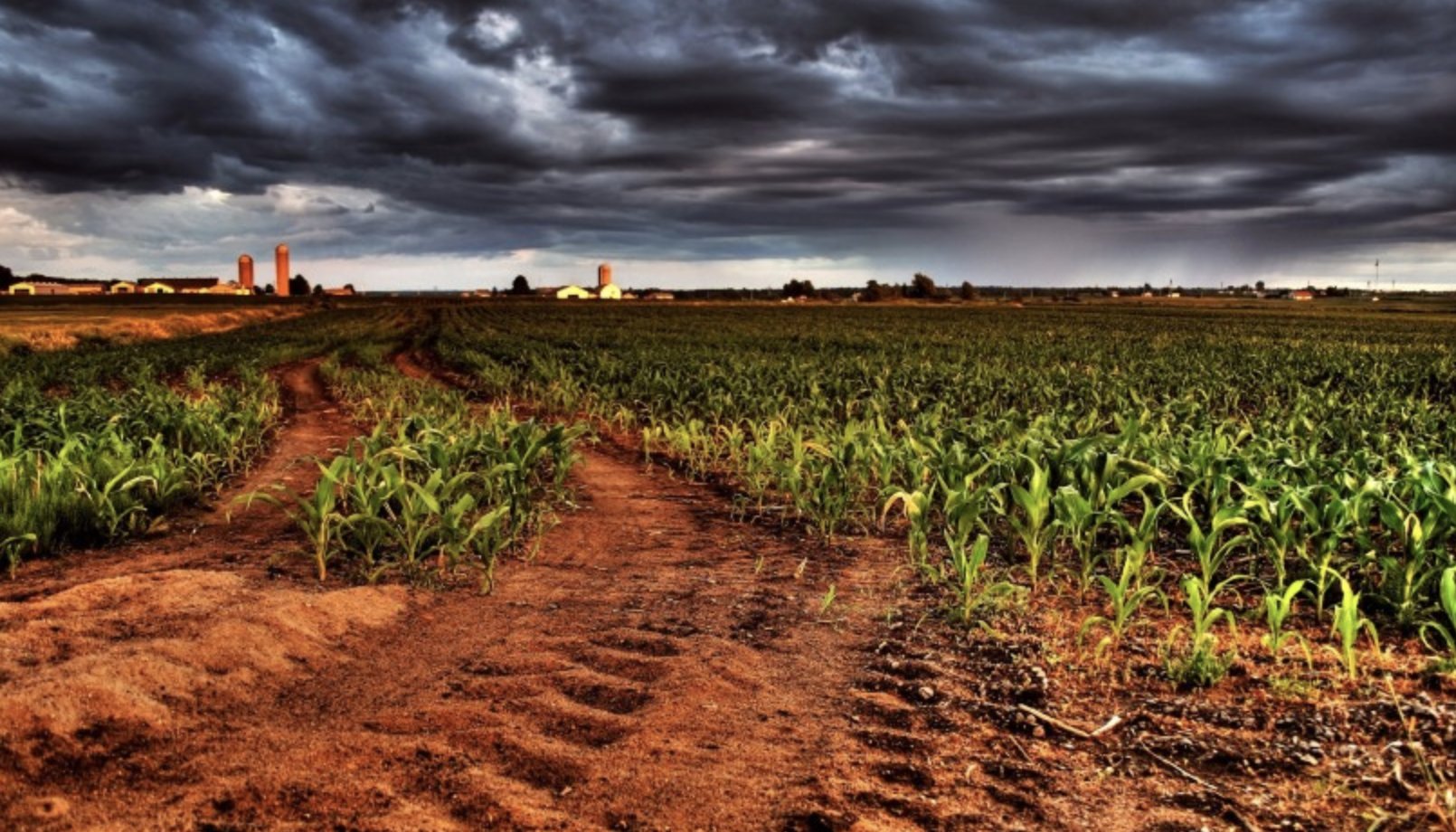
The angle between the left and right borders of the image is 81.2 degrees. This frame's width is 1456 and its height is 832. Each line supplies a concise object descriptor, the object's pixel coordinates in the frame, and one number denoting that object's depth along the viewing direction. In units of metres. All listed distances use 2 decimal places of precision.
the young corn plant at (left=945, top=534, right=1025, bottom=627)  4.49
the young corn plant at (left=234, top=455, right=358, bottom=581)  4.93
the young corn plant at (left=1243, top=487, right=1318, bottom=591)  4.76
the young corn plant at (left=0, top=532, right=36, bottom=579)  4.95
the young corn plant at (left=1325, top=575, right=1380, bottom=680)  3.56
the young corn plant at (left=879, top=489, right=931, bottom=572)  5.17
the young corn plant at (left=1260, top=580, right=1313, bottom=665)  3.77
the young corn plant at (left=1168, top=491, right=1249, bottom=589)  4.45
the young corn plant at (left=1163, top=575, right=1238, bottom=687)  3.72
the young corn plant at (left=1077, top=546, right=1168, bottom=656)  4.00
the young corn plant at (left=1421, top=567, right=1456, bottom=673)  3.66
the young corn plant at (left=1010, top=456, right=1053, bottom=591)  4.95
